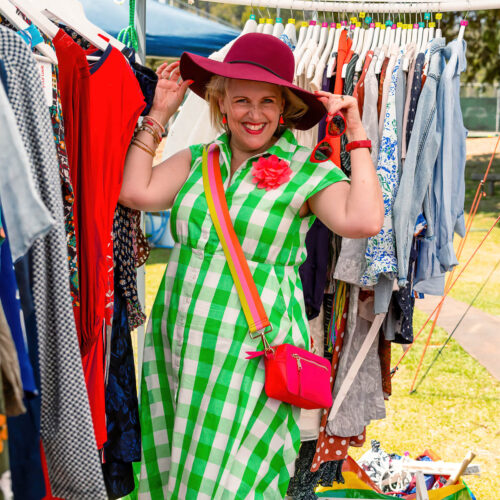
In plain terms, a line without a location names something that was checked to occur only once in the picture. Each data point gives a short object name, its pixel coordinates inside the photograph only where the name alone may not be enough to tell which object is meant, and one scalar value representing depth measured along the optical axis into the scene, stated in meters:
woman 2.31
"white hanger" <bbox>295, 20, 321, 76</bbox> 2.91
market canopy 7.64
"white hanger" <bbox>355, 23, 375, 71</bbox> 3.04
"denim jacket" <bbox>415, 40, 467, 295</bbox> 2.88
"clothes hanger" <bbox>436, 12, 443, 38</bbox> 3.02
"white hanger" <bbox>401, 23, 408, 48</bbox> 3.11
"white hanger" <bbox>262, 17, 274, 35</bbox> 3.09
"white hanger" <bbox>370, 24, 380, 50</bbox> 3.08
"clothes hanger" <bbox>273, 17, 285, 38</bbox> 3.05
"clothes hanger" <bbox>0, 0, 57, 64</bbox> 1.66
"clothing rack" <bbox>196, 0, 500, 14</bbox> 3.09
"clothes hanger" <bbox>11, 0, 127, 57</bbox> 2.04
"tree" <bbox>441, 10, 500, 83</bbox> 15.30
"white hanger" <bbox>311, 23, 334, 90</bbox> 2.88
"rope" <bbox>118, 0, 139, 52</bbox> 2.71
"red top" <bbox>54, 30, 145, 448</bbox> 1.99
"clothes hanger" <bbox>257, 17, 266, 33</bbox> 3.10
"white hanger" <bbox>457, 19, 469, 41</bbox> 3.04
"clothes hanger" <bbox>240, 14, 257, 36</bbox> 3.12
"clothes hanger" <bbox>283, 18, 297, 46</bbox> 3.06
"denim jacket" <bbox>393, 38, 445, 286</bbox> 2.79
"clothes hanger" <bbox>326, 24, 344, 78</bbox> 2.92
